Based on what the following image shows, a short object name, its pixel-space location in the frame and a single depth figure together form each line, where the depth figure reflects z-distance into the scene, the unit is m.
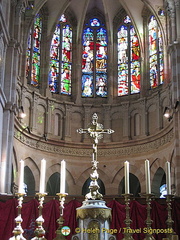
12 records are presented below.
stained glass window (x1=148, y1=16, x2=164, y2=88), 25.17
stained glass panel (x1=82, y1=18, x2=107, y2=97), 26.84
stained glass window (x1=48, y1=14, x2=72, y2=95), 26.41
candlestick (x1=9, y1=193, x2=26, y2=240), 7.55
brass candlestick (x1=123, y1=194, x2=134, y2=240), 7.61
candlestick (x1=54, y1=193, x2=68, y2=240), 7.54
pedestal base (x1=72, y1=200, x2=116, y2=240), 7.56
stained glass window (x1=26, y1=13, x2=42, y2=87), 25.39
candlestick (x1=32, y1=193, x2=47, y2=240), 7.46
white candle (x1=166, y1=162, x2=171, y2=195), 8.24
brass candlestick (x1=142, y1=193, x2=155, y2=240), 7.58
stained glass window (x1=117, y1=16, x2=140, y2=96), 26.36
